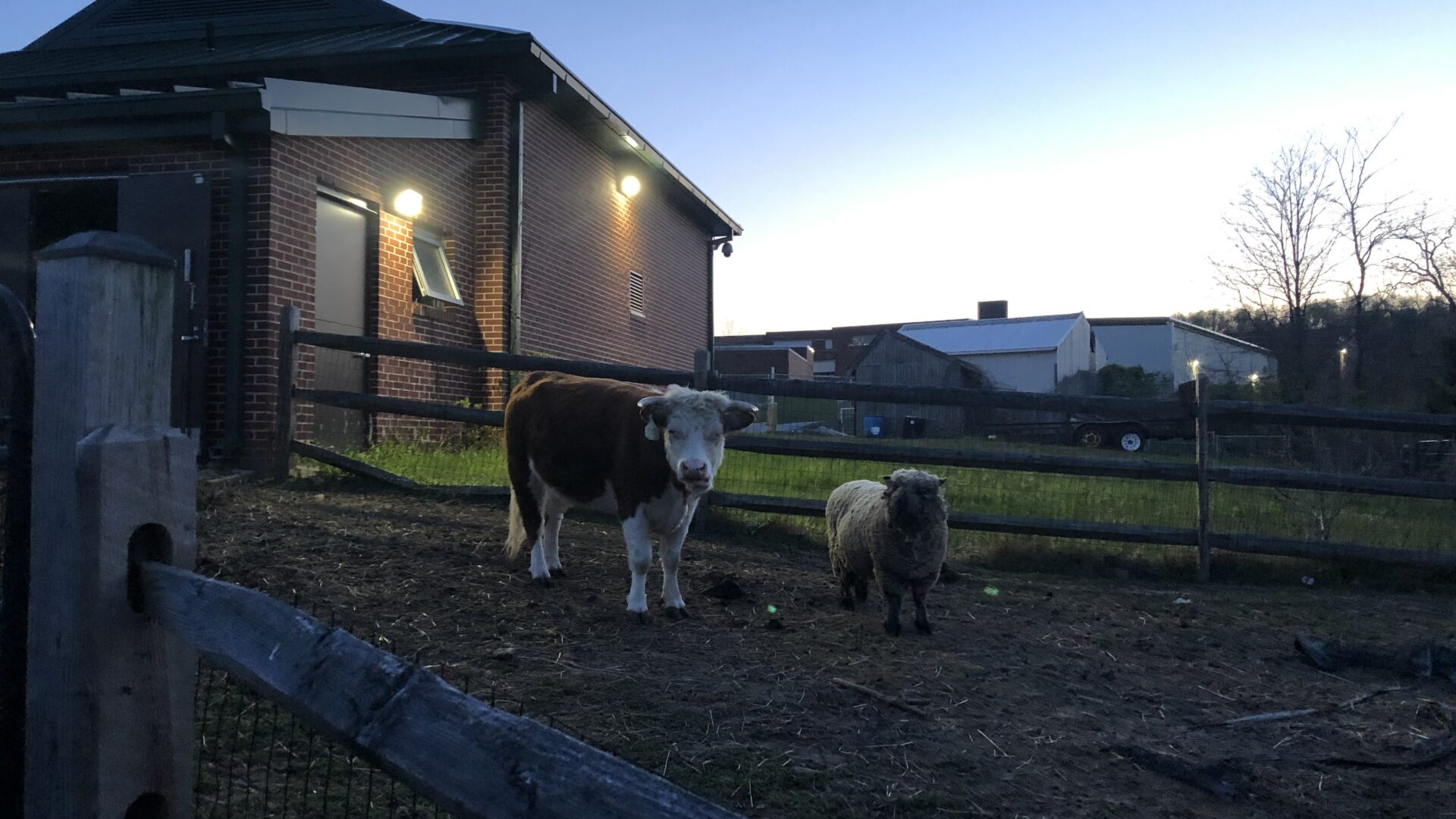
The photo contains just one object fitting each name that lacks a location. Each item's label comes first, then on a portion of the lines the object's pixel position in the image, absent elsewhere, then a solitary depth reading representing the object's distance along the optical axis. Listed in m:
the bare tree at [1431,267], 24.67
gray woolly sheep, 5.21
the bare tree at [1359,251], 27.98
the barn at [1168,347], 51.06
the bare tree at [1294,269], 29.84
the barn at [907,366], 40.78
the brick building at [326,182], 8.52
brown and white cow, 5.05
